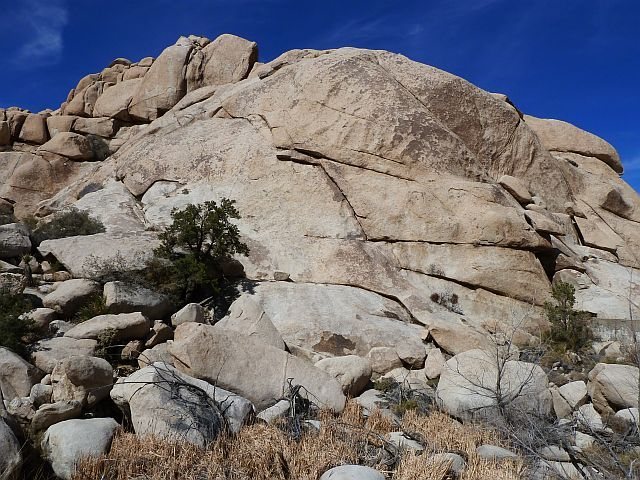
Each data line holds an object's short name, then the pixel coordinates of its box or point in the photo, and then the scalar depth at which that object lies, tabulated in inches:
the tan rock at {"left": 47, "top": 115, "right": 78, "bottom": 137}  1173.1
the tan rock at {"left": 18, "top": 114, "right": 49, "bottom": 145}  1164.5
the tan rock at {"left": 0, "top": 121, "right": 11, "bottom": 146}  1146.7
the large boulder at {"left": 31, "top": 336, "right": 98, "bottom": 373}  348.8
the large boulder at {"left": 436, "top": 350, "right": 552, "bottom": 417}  354.9
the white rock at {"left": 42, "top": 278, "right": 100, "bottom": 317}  440.5
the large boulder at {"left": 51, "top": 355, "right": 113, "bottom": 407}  302.5
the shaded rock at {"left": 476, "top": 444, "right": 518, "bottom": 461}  280.2
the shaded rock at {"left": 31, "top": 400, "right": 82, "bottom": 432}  277.1
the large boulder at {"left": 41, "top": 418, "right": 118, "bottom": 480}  242.2
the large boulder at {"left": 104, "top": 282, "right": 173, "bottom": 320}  437.1
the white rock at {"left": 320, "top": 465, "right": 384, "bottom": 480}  230.5
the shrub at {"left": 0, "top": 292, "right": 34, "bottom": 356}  354.0
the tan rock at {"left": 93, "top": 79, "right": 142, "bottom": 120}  1124.5
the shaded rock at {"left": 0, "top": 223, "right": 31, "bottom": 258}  514.0
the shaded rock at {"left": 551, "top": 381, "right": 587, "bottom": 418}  385.4
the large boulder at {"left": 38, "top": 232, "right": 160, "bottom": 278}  500.4
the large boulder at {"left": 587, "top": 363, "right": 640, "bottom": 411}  354.0
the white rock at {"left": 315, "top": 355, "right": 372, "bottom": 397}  390.6
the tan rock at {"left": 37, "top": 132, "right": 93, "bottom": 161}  990.0
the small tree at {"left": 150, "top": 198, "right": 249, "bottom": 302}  507.2
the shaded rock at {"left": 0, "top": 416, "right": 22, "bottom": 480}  220.2
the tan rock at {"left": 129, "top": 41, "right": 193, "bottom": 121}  1062.4
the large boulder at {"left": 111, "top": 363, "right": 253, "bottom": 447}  272.2
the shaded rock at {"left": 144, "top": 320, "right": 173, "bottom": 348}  407.2
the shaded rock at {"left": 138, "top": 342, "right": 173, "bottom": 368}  369.7
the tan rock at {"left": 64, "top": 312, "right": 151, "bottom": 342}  388.8
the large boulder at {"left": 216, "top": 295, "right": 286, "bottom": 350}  421.1
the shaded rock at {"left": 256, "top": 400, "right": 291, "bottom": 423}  309.6
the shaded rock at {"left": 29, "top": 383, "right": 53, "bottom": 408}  302.7
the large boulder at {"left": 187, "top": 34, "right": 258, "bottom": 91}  1036.1
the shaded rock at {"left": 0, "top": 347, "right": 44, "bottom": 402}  308.8
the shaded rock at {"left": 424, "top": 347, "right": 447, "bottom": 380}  439.8
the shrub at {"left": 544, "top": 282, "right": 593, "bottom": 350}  521.3
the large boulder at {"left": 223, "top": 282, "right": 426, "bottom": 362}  468.1
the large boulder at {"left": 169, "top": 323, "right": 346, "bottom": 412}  338.3
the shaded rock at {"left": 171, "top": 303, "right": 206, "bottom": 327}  442.0
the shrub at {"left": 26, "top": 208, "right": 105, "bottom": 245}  579.8
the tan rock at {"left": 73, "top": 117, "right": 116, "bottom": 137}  1122.7
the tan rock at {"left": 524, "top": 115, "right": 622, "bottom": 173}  971.9
